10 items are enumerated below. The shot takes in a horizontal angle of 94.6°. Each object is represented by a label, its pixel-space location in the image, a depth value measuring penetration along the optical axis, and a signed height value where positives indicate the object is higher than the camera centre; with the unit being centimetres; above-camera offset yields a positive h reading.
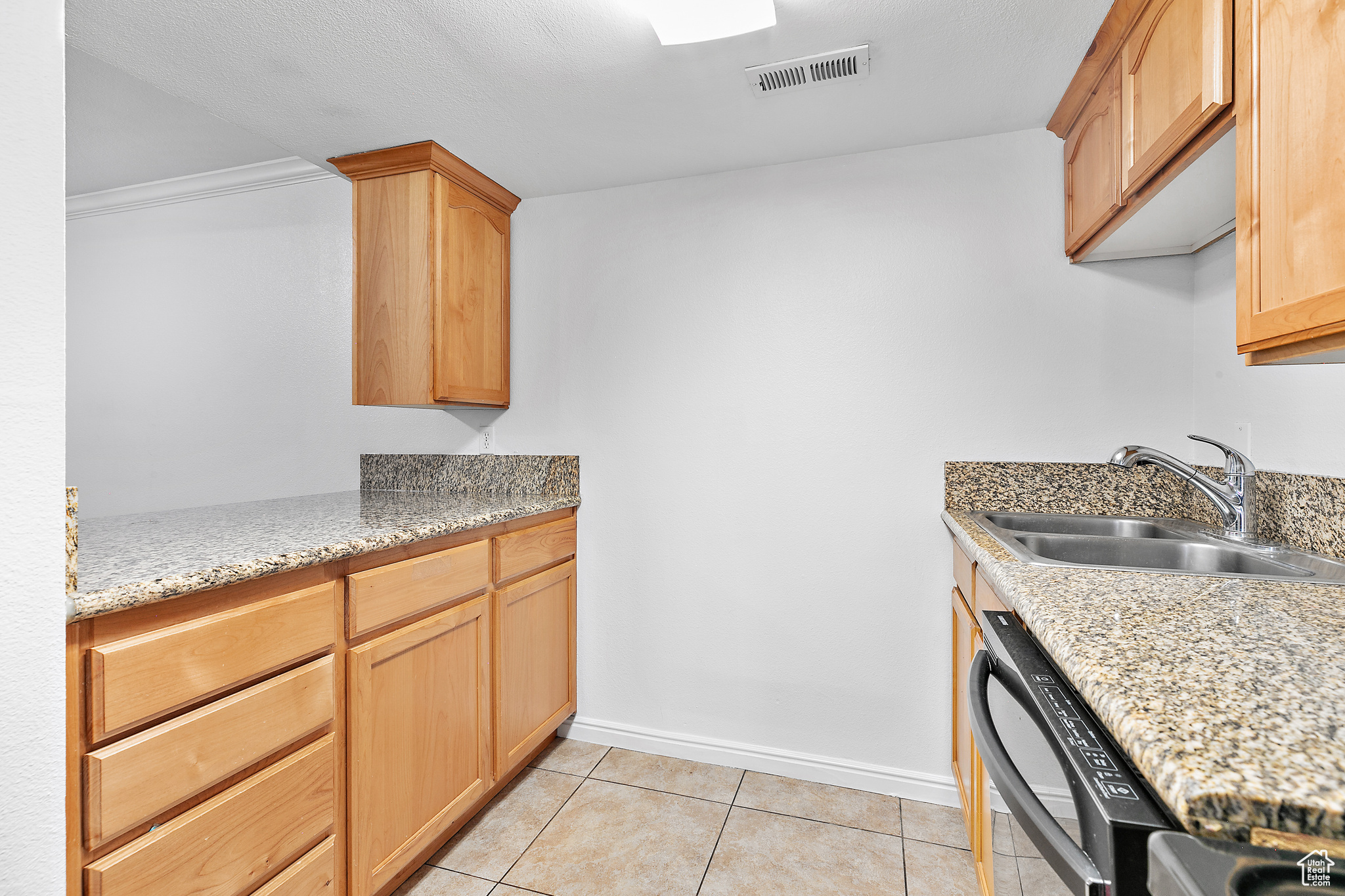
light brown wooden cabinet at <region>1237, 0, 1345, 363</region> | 80 +38
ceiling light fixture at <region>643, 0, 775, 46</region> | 140 +99
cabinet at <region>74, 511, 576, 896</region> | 93 -55
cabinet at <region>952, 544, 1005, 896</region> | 133 -75
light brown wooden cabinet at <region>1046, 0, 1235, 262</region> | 108 +66
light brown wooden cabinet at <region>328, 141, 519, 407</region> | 209 +59
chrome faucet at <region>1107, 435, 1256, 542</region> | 147 -9
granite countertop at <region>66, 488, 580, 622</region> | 97 -20
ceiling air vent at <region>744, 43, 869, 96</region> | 161 +101
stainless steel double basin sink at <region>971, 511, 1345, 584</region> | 124 -24
